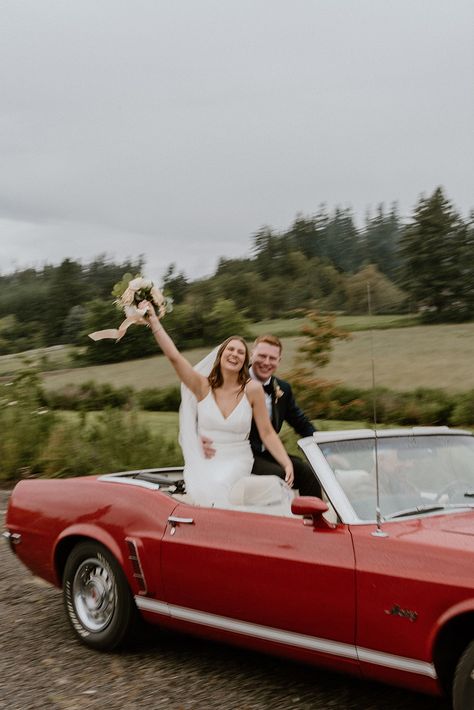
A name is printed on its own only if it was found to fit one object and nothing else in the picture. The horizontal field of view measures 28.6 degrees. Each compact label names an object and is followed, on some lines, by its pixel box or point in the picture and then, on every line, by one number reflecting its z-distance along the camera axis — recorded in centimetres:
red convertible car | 375
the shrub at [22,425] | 1398
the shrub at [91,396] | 1752
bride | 553
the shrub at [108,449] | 1319
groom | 554
